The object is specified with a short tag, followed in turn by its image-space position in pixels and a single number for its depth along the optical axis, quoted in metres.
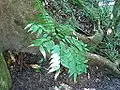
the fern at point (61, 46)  1.98
